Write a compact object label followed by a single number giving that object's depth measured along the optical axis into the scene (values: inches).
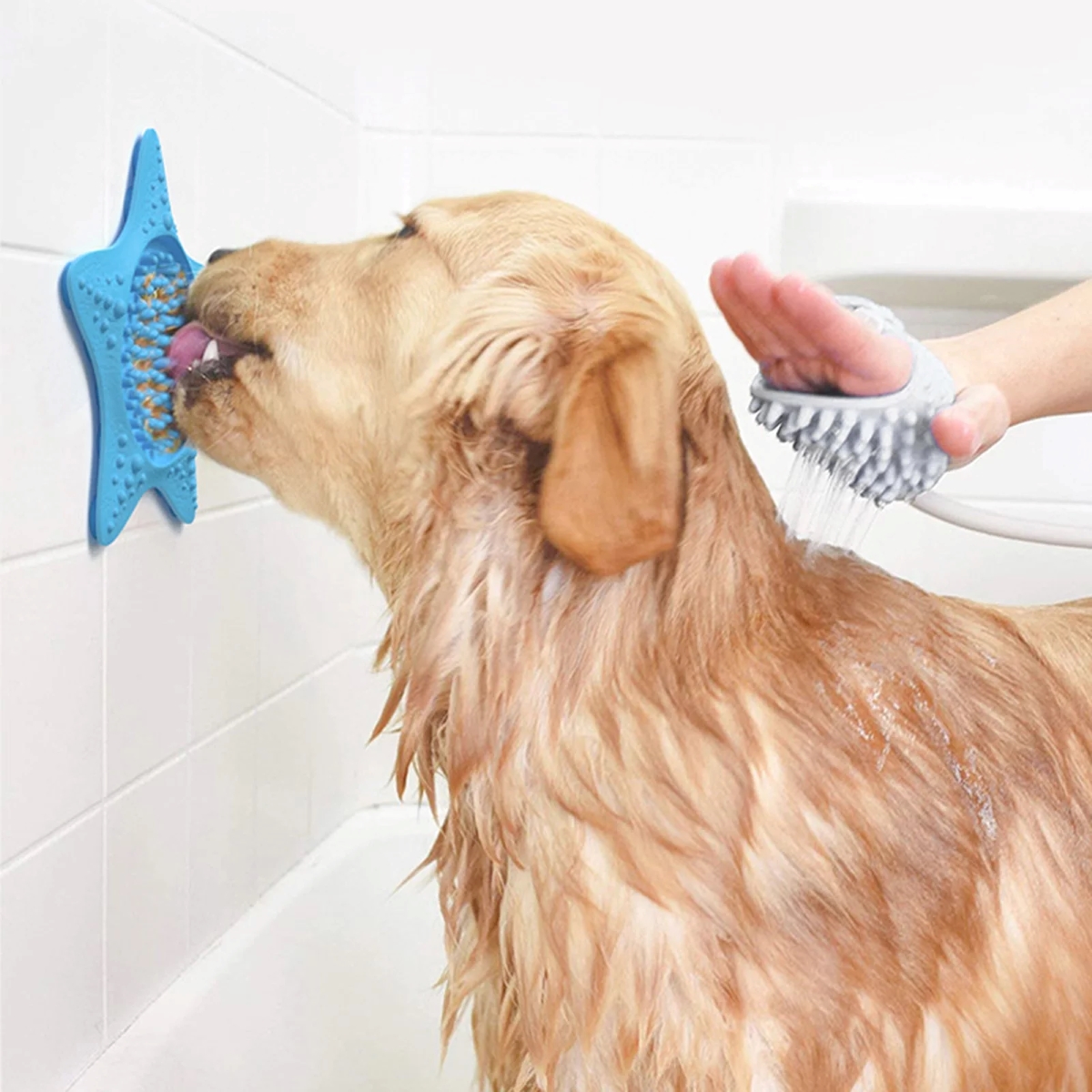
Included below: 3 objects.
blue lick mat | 46.1
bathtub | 54.6
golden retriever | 37.5
